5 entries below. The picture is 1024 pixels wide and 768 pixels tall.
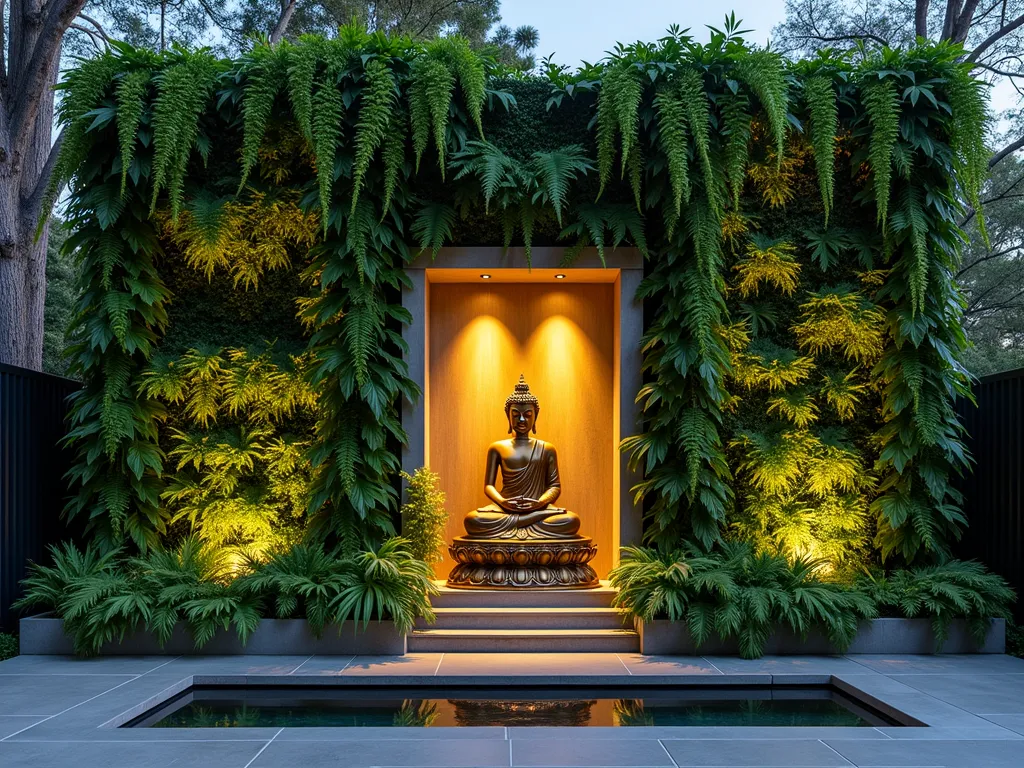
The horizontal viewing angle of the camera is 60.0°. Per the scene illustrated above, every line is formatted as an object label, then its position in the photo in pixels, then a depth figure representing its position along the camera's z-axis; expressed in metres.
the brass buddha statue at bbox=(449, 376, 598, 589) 7.72
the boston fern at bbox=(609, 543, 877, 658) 6.63
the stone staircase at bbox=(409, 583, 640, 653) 6.93
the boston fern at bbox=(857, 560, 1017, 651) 6.84
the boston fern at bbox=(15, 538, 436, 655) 6.55
